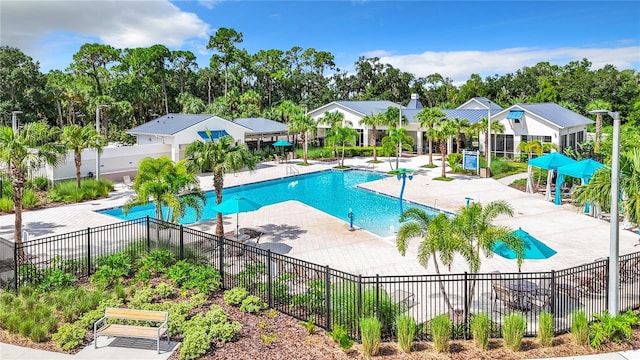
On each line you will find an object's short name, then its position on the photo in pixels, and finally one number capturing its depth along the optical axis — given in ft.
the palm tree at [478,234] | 40.14
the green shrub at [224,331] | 36.66
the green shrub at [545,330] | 36.04
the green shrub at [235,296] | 43.83
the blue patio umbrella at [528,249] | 42.50
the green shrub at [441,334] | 35.19
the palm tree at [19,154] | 55.06
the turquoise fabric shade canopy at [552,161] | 87.45
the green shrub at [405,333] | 35.17
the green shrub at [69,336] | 36.23
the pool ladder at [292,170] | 134.10
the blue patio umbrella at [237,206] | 61.21
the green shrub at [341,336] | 35.32
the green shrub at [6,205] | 84.48
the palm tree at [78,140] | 96.12
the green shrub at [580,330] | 36.35
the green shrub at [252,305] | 42.11
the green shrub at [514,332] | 35.32
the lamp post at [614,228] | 36.78
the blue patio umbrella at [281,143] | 152.05
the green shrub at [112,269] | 49.37
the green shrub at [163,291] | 45.50
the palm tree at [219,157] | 63.77
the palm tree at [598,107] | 134.72
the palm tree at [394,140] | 143.43
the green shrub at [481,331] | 35.70
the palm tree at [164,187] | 61.02
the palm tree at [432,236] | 40.16
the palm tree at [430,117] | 147.02
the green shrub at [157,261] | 52.29
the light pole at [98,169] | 102.55
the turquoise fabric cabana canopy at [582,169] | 78.48
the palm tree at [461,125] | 144.21
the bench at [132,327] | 36.04
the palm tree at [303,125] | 155.84
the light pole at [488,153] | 125.43
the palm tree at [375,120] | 167.02
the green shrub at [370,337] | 34.55
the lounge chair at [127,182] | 111.44
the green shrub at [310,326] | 38.52
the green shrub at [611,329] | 36.27
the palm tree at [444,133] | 123.65
